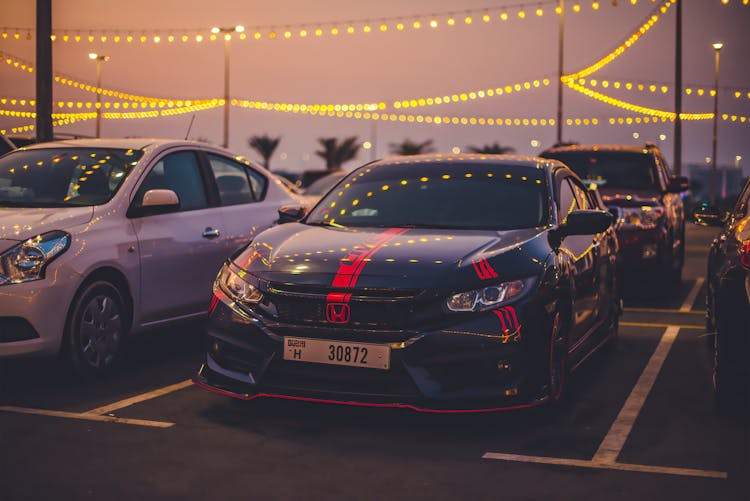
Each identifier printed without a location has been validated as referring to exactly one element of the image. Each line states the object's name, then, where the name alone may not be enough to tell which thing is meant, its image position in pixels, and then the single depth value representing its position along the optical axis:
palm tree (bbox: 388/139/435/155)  59.28
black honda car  5.64
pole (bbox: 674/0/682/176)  30.89
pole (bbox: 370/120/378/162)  79.59
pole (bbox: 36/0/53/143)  12.41
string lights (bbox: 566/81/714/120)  38.68
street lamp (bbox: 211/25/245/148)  45.22
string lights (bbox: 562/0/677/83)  28.16
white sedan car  6.82
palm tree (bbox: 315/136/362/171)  63.44
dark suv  12.84
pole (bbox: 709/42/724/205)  51.38
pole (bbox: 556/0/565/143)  38.56
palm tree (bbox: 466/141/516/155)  55.18
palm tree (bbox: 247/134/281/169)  63.94
